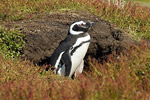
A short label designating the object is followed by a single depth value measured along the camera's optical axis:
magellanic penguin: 16.02
